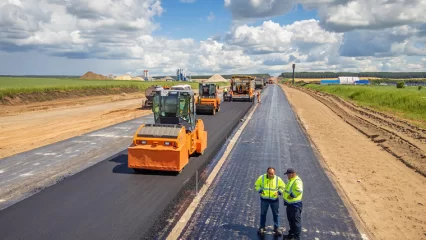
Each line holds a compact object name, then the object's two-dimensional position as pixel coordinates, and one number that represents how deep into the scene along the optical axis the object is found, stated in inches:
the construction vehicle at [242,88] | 1615.5
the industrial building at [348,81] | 4843.5
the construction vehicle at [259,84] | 3016.7
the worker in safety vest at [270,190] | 281.1
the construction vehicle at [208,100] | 1120.8
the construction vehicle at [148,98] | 1337.4
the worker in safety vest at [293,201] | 269.9
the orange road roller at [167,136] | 439.5
